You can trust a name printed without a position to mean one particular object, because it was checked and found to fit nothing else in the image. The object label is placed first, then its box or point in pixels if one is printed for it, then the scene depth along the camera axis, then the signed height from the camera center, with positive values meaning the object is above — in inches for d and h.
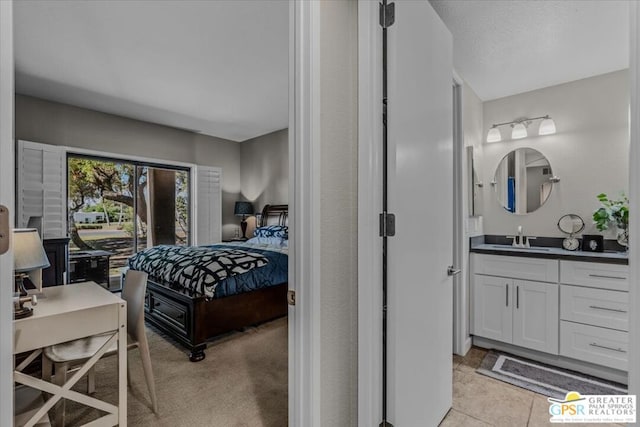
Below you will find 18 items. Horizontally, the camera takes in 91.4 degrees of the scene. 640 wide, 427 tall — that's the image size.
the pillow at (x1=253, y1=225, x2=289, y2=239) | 182.1 -11.0
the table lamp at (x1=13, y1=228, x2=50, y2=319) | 55.5 -7.7
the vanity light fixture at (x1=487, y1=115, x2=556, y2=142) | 111.4 +31.6
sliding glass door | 177.9 +4.7
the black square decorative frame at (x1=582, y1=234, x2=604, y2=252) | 98.1 -9.5
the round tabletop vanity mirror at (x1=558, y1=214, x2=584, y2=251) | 103.0 -5.1
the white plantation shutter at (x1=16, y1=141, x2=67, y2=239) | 143.8 +12.3
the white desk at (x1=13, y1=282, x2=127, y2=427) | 51.9 -20.7
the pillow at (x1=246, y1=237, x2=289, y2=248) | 158.8 -15.1
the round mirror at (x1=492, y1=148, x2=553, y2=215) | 114.9 +12.4
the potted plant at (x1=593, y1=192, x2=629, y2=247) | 94.3 -0.9
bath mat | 82.6 -46.6
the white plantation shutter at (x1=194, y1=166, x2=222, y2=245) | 215.6 +5.6
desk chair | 63.0 -28.1
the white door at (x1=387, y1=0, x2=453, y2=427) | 50.6 -0.2
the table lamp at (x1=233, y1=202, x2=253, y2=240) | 227.9 +2.3
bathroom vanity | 85.1 -27.9
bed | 102.7 -30.6
